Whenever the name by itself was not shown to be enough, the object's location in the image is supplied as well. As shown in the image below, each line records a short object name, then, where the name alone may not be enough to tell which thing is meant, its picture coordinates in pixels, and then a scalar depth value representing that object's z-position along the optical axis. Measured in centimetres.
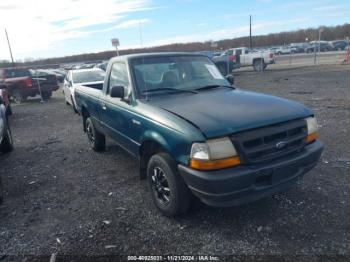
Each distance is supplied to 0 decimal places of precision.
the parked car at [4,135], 635
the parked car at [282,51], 5332
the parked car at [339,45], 4909
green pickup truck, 298
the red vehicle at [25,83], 1582
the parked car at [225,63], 2222
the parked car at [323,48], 4940
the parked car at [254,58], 2553
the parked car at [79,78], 1206
